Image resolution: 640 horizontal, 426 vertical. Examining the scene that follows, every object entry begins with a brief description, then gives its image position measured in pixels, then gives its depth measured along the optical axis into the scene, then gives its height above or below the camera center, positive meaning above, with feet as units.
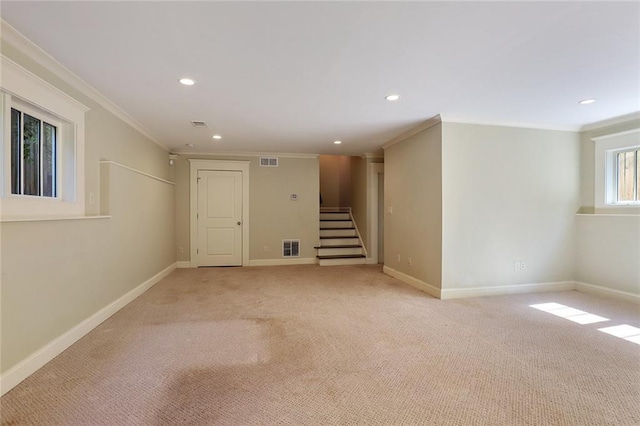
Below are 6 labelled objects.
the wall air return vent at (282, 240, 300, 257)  21.09 -2.52
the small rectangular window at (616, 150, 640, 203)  12.78 +1.49
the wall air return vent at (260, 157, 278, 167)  20.72 +3.36
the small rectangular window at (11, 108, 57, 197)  7.16 +1.41
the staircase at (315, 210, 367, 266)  21.09 -2.19
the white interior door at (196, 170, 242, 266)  19.98 -0.43
